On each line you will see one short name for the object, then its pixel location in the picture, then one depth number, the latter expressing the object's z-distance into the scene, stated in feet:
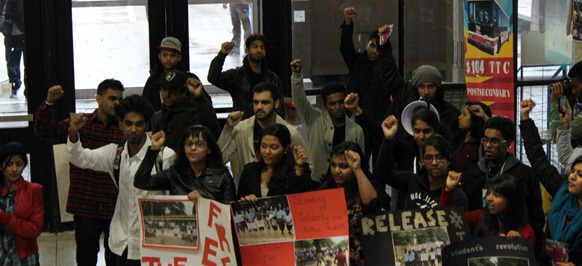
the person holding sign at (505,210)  20.51
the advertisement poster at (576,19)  29.48
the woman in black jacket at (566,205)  20.42
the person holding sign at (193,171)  22.39
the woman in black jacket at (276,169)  22.91
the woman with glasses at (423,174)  22.34
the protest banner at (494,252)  19.45
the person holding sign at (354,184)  21.49
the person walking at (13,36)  32.96
